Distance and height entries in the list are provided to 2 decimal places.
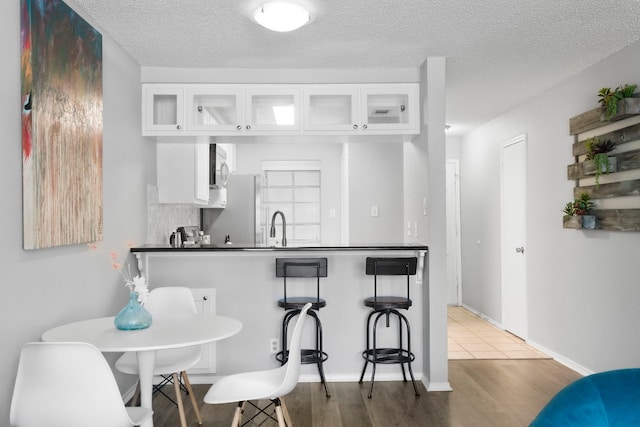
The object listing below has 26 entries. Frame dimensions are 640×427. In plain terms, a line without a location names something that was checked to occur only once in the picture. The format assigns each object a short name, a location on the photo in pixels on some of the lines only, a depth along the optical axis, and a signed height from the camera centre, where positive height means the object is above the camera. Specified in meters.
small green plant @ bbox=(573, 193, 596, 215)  3.85 +0.12
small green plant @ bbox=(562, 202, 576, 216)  4.02 +0.09
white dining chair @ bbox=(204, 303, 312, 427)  2.23 -0.78
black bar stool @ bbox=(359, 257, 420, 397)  3.53 -0.59
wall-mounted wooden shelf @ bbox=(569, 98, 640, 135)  3.28 +0.76
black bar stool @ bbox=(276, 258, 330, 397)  3.51 -0.37
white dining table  2.06 -0.50
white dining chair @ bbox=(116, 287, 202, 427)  2.66 -0.75
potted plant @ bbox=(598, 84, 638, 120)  3.36 +0.87
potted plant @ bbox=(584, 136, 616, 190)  3.57 +0.49
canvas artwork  2.21 +0.50
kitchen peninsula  3.80 -0.56
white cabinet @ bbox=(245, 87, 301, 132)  3.80 +0.95
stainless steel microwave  4.90 +0.59
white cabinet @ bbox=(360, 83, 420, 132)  3.83 +0.94
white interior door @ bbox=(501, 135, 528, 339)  5.16 -0.15
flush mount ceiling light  2.68 +1.15
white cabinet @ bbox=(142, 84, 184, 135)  3.76 +0.88
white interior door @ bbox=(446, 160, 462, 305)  7.09 -0.13
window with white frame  6.97 +0.38
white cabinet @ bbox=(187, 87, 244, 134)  3.76 +0.93
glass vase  2.34 -0.45
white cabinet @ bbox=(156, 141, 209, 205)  4.10 +0.43
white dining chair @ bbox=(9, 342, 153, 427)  1.73 -0.58
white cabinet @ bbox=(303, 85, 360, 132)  3.81 +0.96
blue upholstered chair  1.41 -0.54
